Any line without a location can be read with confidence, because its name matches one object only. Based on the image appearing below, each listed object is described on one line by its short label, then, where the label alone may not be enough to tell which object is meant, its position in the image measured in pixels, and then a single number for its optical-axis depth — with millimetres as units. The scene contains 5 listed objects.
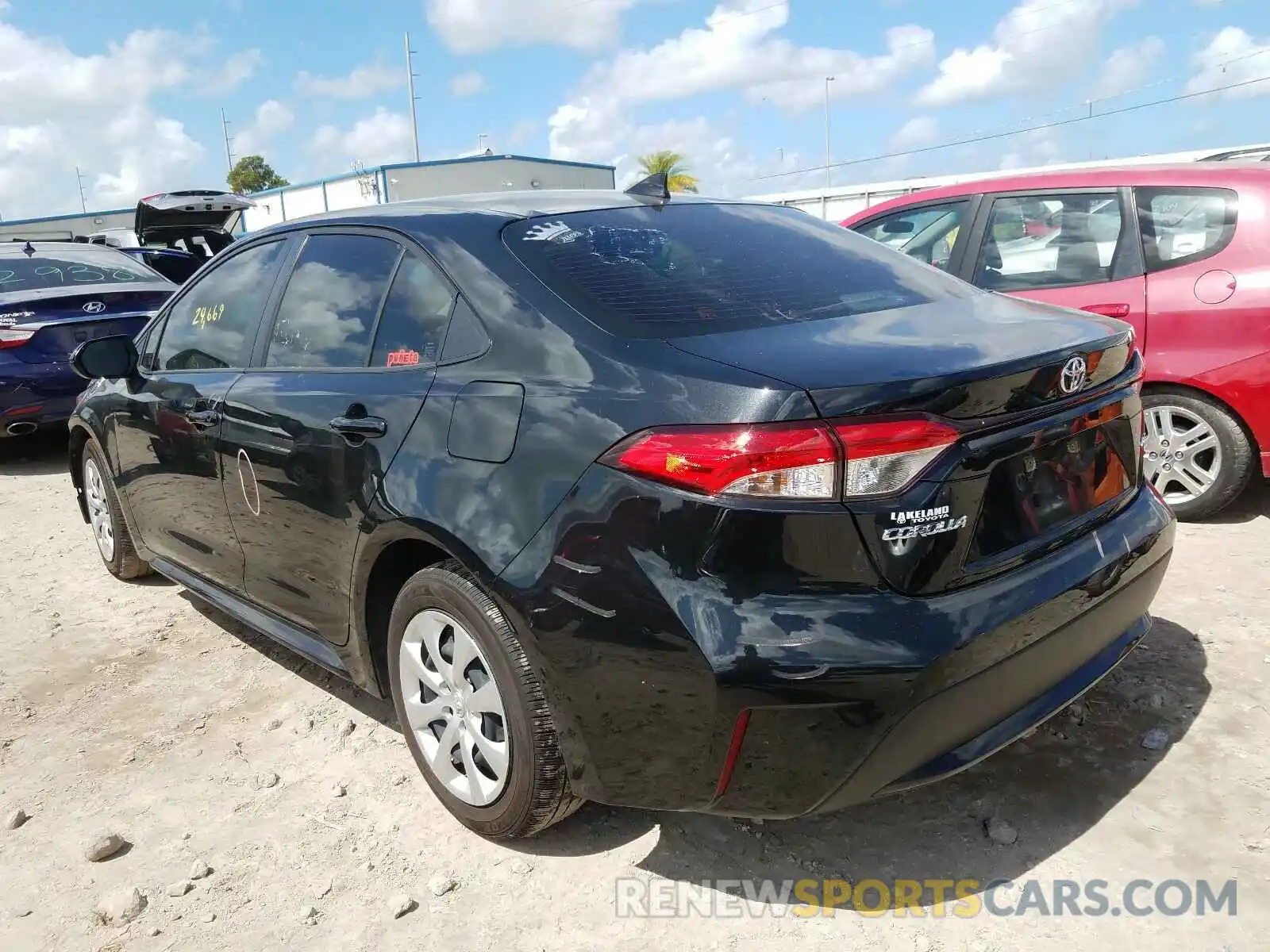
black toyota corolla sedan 1892
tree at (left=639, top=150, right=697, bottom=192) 40250
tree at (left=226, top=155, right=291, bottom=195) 66812
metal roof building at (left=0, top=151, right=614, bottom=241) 31406
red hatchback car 4234
